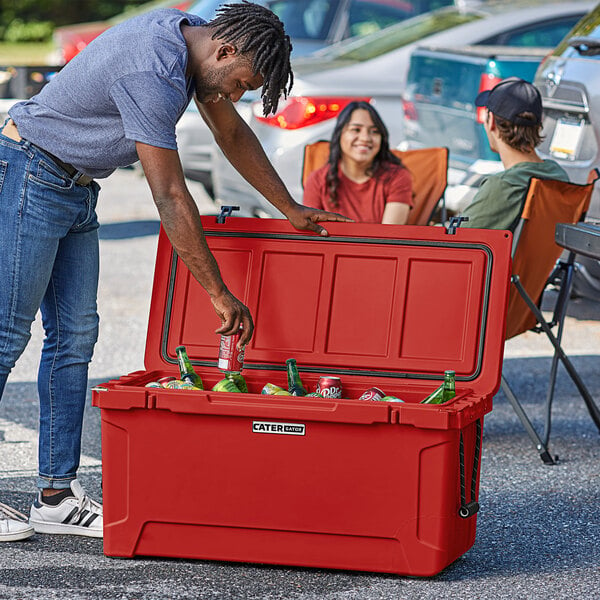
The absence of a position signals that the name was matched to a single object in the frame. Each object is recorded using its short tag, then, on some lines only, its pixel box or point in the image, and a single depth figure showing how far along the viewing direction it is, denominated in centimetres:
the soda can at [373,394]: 590
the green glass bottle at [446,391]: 583
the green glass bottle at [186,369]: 619
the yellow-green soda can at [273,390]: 597
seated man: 765
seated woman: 925
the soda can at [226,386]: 602
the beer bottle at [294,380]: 605
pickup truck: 1070
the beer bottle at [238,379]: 613
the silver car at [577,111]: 874
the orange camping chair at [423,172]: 976
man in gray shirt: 541
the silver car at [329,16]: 1711
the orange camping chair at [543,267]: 755
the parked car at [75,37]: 2094
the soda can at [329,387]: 601
